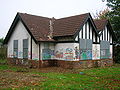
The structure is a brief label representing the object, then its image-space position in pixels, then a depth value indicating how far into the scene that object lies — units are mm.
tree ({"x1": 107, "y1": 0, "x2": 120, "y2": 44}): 21747
